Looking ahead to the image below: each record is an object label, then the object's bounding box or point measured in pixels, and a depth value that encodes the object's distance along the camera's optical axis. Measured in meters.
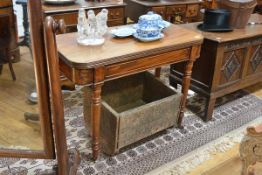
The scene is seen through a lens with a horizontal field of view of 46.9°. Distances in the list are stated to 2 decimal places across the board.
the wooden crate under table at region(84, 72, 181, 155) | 1.84
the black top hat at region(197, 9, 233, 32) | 2.26
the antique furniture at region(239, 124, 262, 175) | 1.40
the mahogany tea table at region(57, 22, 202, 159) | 1.58
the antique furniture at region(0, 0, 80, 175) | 1.00
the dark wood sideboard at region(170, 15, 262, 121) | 2.19
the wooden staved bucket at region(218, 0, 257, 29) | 2.29
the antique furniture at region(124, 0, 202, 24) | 2.92
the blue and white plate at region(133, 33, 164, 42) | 1.83
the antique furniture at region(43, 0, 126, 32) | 2.34
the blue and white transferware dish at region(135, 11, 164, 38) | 1.83
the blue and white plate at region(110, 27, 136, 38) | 1.87
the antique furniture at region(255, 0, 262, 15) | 4.04
